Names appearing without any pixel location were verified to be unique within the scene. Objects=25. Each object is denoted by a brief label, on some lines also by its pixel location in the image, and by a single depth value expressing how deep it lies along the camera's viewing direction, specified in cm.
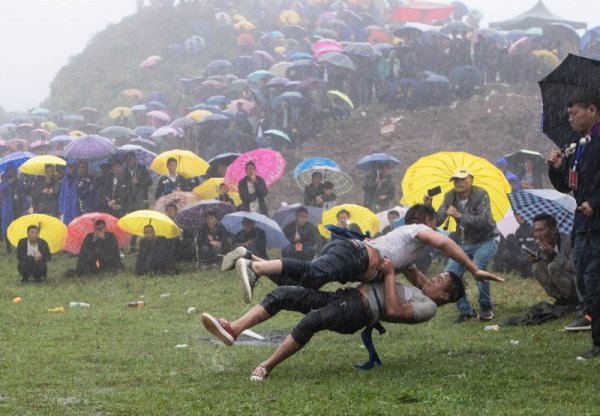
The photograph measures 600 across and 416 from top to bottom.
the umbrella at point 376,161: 1983
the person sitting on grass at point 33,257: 1670
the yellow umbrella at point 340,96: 2664
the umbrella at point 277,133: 2398
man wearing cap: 1073
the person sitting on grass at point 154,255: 1666
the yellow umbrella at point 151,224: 1641
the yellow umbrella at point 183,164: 1856
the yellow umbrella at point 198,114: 2596
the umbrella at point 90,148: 1903
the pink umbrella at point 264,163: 1833
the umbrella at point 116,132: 2464
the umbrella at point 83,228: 1716
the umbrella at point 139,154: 1938
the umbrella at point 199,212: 1692
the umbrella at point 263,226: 1614
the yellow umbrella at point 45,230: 1706
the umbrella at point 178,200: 1744
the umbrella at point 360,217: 1603
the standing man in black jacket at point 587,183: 743
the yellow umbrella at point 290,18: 4166
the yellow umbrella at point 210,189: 1803
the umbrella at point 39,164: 1861
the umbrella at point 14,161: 1964
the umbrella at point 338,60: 2733
